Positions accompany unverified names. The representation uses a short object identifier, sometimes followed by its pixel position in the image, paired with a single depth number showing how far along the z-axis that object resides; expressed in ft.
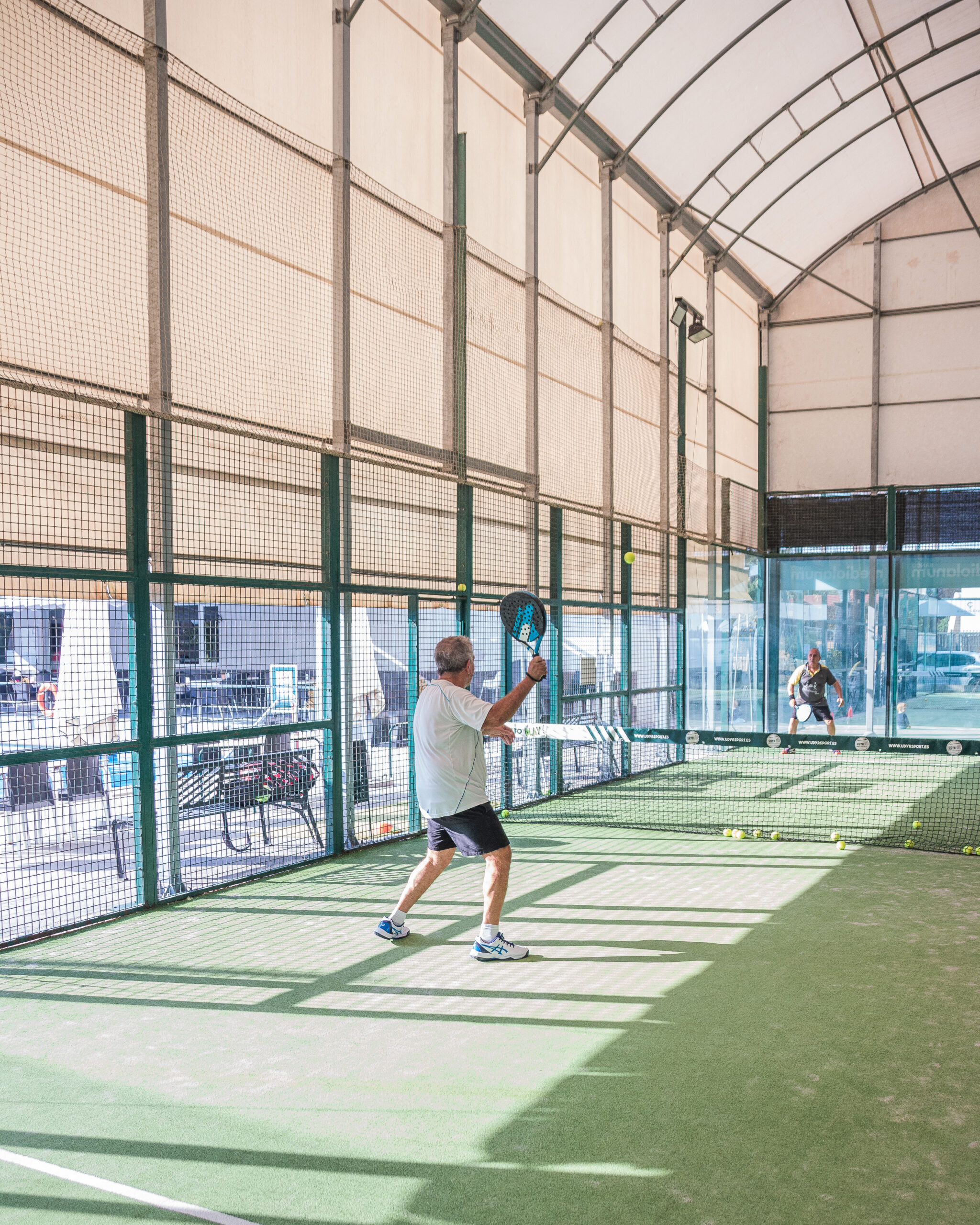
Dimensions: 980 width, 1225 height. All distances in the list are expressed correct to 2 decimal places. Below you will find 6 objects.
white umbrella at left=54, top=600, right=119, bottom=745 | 20.47
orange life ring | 20.40
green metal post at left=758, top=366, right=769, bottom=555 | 59.88
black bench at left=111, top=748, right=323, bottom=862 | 22.74
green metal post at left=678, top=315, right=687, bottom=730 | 48.21
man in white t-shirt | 17.90
